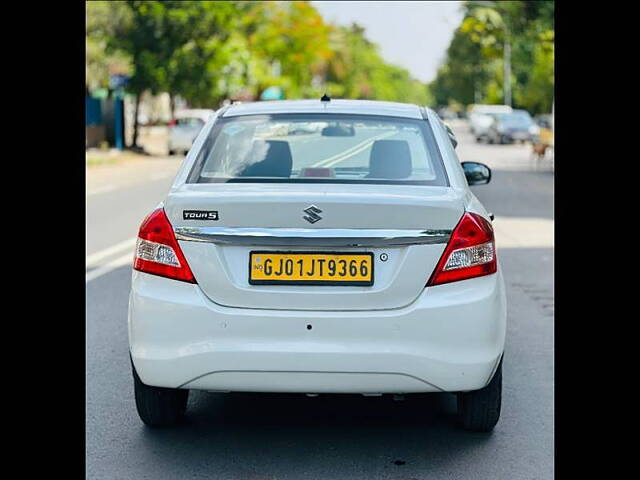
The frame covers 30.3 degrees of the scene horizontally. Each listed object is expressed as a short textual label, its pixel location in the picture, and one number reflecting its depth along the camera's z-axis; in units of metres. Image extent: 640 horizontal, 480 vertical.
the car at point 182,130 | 38.69
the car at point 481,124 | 54.78
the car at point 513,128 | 50.06
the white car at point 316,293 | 4.70
